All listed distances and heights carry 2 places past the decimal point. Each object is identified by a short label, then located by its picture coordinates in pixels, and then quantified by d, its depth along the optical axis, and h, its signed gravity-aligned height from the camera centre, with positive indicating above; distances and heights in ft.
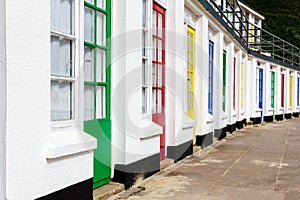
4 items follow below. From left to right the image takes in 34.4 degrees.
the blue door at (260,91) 75.15 +1.73
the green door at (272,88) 83.10 +2.51
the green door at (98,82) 18.38 +0.83
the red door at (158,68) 26.63 +1.93
